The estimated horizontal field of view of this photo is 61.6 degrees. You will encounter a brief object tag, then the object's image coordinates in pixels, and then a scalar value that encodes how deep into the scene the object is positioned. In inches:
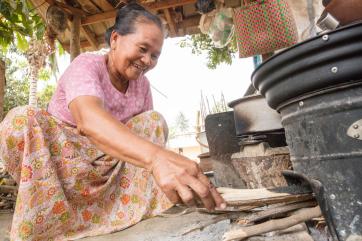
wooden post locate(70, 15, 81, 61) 143.3
